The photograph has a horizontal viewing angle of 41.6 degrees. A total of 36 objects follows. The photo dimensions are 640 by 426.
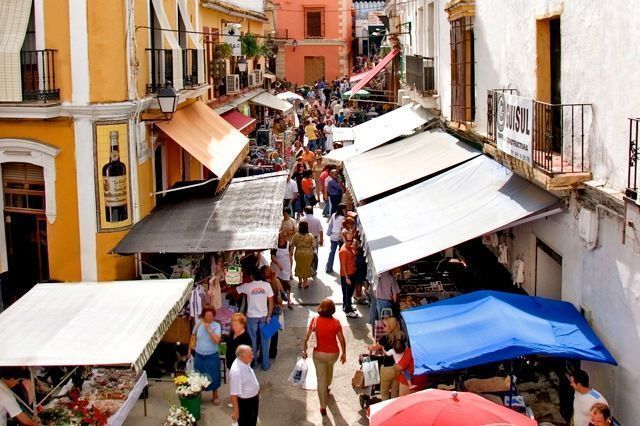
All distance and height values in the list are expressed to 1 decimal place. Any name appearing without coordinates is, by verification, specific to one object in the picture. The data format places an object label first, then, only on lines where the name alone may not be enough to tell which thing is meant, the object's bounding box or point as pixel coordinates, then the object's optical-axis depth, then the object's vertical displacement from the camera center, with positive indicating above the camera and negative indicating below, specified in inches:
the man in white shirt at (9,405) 332.8 -110.1
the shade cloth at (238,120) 907.2 +1.0
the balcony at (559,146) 342.6 -13.9
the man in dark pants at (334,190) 796.6 -67.1
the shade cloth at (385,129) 723.4 -10.7
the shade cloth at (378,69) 1066.7 +62.0
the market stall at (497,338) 306.0 -84.0
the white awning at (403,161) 554.9 -32.0
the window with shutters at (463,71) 556.1 +30.2
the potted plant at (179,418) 348.1 -122.4
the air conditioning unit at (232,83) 944.3 +43.3
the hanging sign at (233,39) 926.2 +90.7
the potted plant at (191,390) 376.8 -119.4
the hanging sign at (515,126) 370.6 -5.1
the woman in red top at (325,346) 397.4 -107.1
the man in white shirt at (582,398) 298.4 -100.9
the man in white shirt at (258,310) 456.4 -102.7
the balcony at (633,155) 285.4 -14.6
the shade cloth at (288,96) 1414.9 +40.1
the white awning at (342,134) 974.4 -18.6
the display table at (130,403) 365.1 -126.2
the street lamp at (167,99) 529.3 +14.6
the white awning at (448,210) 392.5 -49.2
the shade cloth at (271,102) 1182.3 +26.1
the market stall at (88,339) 321.1 -84.8
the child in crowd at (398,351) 371.8 -105.2
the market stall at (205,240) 467.8 -67.4
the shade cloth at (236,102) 900.6 +23.3
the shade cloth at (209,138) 592.1 -13.0
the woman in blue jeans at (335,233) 631.2 -85.2
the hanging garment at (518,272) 441.7 -82.3
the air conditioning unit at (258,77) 1210.6 +63.9
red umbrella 266.8 -95.3
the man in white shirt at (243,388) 351.6 -111.3
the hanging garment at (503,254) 472.4 -77.4
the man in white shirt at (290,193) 788.6 -69.0
